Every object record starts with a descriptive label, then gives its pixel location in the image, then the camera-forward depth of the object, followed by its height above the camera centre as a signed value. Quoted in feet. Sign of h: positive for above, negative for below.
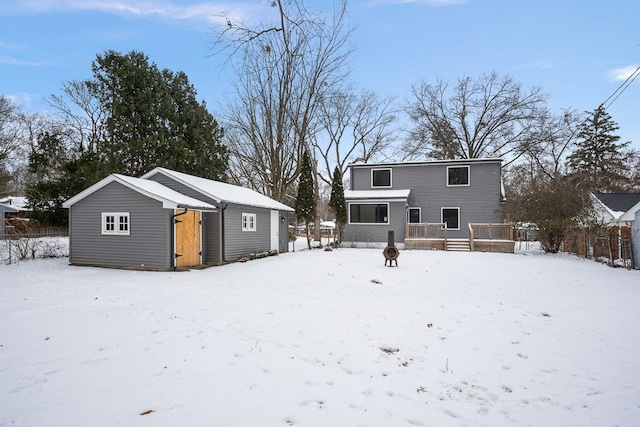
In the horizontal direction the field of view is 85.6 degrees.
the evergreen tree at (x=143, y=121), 71.87 +23.02
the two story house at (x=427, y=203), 70.23 +4.13
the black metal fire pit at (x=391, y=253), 41.37 -3.64
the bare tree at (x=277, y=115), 67.05 +24.81
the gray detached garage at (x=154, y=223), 38.19 +0.33
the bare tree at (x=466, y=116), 97.30 +30.94
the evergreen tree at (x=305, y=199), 66.85 +4.86
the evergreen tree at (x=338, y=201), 69.00 +4.48
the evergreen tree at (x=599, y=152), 98.12 +20.13
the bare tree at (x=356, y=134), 102.68 +27.59
